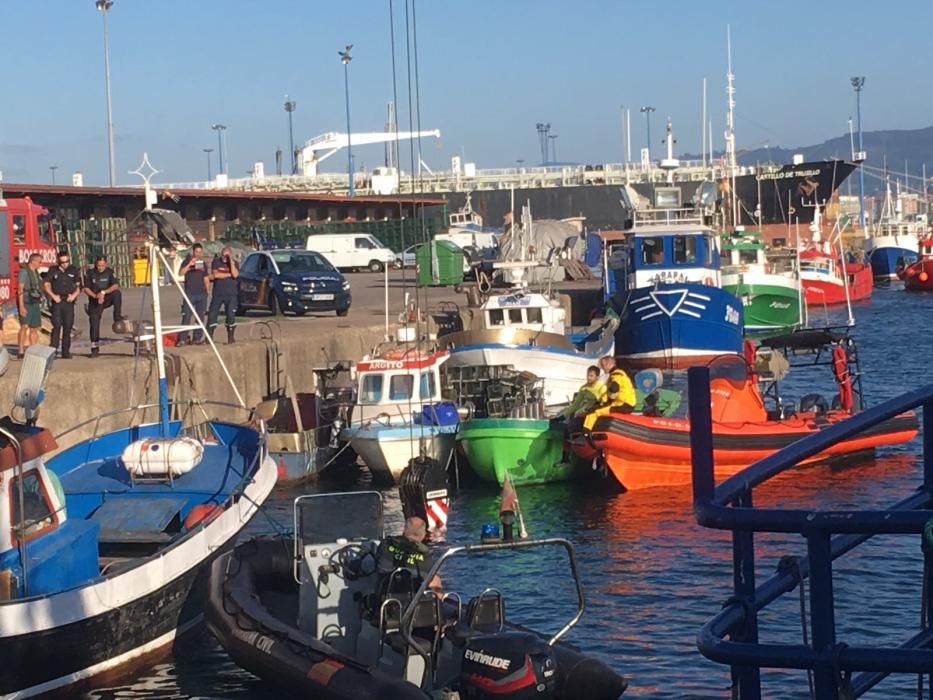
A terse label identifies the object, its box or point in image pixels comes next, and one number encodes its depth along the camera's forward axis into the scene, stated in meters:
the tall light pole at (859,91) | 131.20
